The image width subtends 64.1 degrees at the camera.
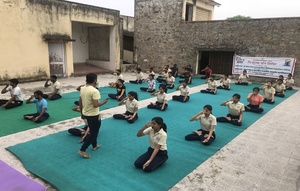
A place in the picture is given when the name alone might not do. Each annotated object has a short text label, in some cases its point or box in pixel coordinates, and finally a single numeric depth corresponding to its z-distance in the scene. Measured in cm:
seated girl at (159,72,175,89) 1230
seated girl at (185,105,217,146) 527
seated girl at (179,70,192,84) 1387
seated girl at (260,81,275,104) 937
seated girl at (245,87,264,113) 810
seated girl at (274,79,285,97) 1081
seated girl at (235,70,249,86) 1405
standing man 425
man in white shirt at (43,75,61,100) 888
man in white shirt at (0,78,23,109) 750
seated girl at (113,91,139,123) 666
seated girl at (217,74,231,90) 1234
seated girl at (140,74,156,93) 1098
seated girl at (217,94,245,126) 669
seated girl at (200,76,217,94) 1127
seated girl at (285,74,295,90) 1266
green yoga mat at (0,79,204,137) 609
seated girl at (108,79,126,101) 927
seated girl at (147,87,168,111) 810
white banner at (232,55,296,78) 1377
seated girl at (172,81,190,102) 946
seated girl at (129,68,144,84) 1327
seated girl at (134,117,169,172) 411
